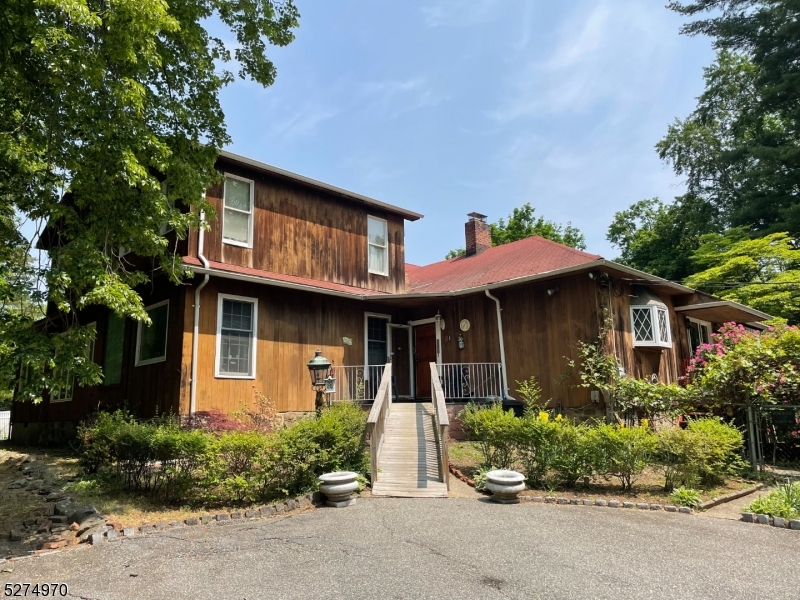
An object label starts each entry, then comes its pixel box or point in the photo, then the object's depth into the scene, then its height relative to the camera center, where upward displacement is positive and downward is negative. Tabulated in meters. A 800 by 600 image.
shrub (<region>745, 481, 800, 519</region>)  6.02 -1.54
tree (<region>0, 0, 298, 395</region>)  5.96 +3.06
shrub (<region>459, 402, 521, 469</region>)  7.86 -0.82
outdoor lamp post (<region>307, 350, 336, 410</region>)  9.14 +0.11
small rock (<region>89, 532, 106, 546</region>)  5.33 -1.57
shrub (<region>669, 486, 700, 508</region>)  6.64 -1.57
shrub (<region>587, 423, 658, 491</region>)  7.22 -1.01
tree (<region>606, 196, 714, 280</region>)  28.78 +8.12
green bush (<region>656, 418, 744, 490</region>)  7.17 -1.10
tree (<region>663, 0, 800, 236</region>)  23.56 +13.01
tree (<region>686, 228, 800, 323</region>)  19.06 +4.11
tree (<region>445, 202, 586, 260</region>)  34.50 +10.21
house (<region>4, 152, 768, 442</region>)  10.66 +1.52
